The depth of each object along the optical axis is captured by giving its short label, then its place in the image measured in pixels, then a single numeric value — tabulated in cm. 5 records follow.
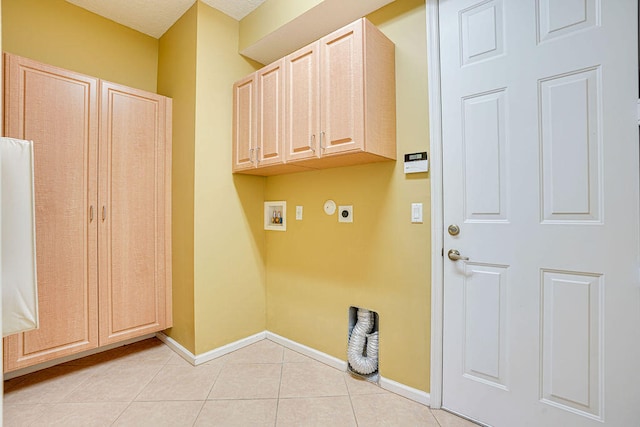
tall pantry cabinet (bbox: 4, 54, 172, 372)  187
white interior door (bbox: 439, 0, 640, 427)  124
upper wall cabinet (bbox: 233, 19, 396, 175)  169
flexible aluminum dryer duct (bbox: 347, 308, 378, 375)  199
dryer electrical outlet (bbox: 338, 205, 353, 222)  211
